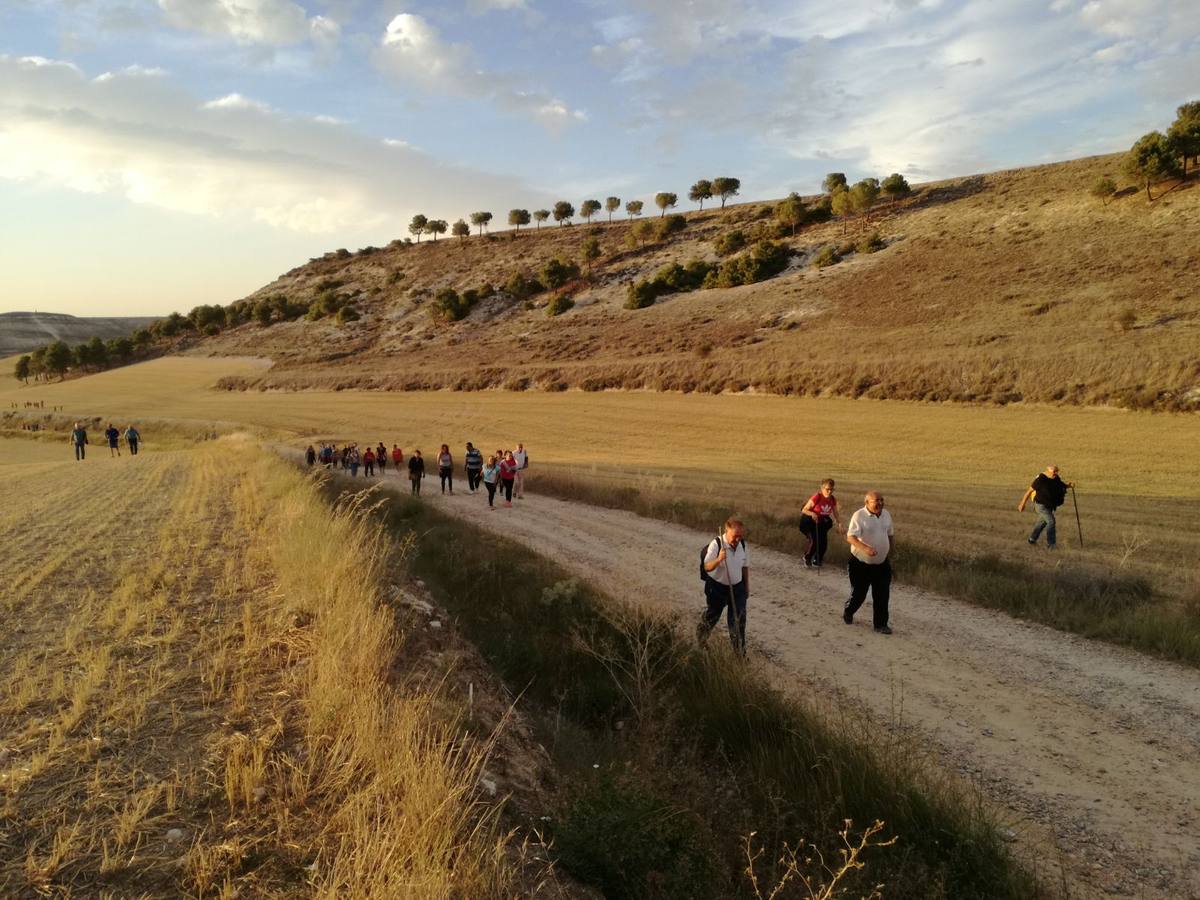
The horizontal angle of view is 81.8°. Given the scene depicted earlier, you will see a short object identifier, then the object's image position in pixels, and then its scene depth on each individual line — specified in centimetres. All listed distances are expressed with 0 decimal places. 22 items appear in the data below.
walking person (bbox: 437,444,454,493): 2233
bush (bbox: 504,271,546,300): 9475
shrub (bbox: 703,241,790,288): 7238
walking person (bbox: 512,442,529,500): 2119
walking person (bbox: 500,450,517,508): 1986
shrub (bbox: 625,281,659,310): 7594
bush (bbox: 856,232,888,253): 6894
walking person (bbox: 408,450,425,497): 2112
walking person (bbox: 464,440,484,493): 2270
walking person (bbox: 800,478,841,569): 1209
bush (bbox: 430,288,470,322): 9031
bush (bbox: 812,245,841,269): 6962
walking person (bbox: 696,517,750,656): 797
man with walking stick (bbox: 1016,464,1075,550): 1399
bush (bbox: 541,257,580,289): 9475
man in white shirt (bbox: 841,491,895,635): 887
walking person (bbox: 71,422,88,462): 3366
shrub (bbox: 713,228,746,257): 8556
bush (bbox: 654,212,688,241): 10116
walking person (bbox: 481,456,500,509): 1989
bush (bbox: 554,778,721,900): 362
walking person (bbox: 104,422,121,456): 3556
